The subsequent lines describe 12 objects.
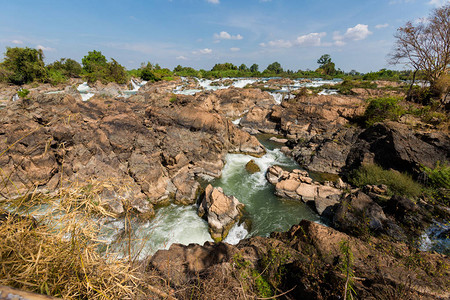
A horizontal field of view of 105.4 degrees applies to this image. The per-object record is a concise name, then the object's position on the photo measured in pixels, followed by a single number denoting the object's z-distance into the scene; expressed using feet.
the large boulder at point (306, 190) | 29.93
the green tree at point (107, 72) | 118.62
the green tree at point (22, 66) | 101.40
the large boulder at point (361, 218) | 21.80
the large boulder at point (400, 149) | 31.04
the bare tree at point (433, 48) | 44.34
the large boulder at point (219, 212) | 24.89
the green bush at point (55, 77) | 112.51
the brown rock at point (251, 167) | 41.78
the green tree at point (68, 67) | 142.07
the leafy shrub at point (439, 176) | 25.44
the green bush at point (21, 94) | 57.92
